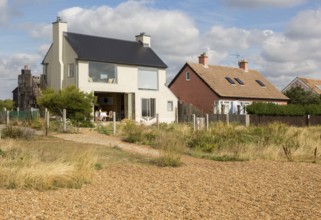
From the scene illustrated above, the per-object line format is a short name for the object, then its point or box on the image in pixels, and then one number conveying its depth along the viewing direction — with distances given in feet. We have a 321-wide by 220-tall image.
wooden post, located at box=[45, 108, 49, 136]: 80.57
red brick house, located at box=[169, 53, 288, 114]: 148.46
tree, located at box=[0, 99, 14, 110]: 133.58
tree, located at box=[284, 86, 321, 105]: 178.50
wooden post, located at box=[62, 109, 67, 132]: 82.28
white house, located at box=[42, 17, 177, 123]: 122.01
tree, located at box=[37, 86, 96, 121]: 97.91
